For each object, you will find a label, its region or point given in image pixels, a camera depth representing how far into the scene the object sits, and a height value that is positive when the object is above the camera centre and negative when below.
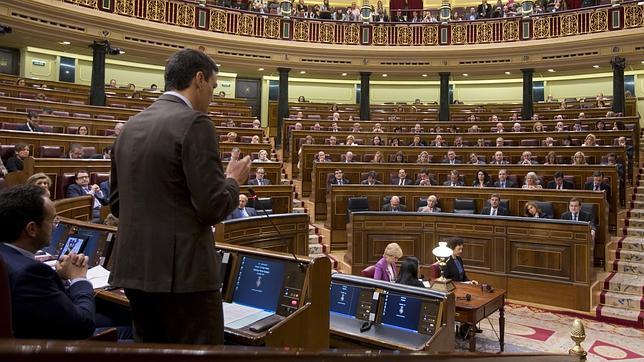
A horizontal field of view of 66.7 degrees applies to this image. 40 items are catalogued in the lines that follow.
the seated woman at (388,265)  4.23 -0.56
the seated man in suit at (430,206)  6.83 -0.06
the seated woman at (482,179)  7.49 +0.36
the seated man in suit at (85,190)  5.46 +0.06
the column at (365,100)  14.13 +2.90
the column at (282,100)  13.45 +2.75
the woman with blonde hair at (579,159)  7.57 +0.71
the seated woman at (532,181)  6.96 +0.32
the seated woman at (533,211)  6.29 -0.09
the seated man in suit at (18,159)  5.47 +0.39
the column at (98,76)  10.98 +2.69
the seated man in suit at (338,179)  7.97 +0.34
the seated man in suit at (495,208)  6.55 -0.07
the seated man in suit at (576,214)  6.11 -0.12
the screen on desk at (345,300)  2.99 -0.61
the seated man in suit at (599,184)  6.83 +0.30
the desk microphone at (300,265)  1.98 -0.27
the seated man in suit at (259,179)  7.62 +0.30
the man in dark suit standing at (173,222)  1.23 -0.07
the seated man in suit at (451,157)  8.73 +0.81
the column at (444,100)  13.77 +2.87
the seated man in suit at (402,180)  7.88 +0.35
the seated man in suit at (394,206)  6.98 -0.07
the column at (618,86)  11.73 +2.90
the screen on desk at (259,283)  2.02 -0.36
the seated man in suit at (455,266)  4.98 -0.65
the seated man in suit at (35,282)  1.36 -0.25
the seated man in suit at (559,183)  7.04 +0.30
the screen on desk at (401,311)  2.89 -0.65
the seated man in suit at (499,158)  8.39 +0.77
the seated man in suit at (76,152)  6.42 +0.57
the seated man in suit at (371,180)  8.05 +0.34
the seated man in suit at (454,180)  7.68 +0.35
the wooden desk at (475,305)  3.84 -0.83
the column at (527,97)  13.03 +2.84
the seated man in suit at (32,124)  7.12 +1.04
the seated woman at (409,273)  3.82 -0.57
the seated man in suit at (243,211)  5.51 -0.16
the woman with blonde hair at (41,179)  3.63 +0.11
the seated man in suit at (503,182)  7.32 +0.32
